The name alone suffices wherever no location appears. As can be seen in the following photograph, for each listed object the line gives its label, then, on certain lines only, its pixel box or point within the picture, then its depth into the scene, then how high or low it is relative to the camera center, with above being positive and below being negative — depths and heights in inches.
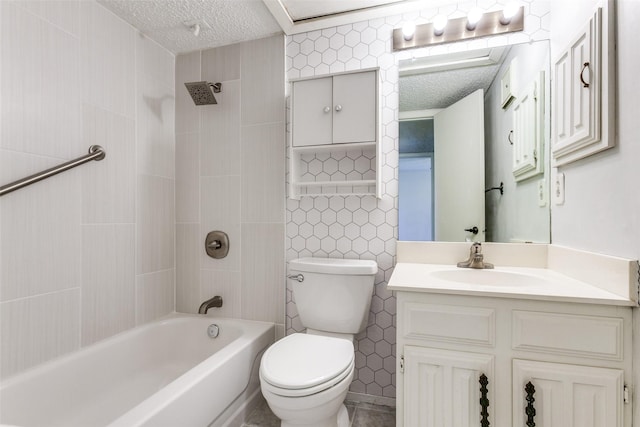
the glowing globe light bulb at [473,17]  61.6 +38.8
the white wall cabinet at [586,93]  39.4 +17.2
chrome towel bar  46.4 +7.2
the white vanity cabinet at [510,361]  37.4 -19.2
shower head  72.1 +28.4
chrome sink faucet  57.8 -8.8
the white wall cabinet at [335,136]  63.9 +16.2
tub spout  73.9 -22.2
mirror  58.9 +13.5
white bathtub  45.1 -29.5
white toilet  45.4 -23.9
